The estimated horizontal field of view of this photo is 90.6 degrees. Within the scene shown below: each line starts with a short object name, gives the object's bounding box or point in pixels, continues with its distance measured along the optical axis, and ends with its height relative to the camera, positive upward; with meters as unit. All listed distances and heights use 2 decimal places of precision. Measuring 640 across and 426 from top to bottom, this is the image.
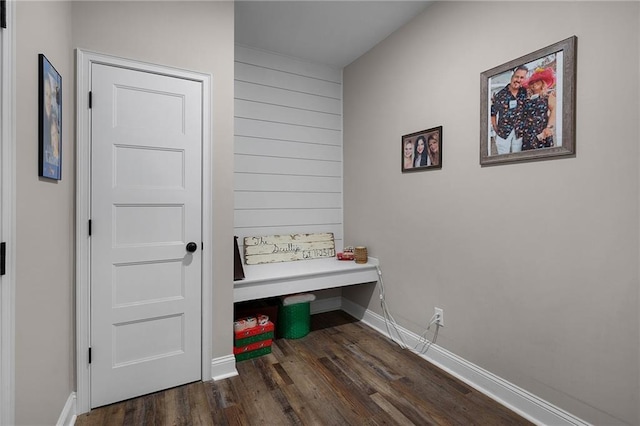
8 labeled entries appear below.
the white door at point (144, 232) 1.84 -0.13
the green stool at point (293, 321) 2.79 -0.97
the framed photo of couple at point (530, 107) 1.62 +0.60
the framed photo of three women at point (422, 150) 2.36 +0.49
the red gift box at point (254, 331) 2.38 -0.91
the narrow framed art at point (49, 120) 1.32 +0.41
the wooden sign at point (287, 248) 2.98 -0.35
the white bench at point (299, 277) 2.41 -0.54
